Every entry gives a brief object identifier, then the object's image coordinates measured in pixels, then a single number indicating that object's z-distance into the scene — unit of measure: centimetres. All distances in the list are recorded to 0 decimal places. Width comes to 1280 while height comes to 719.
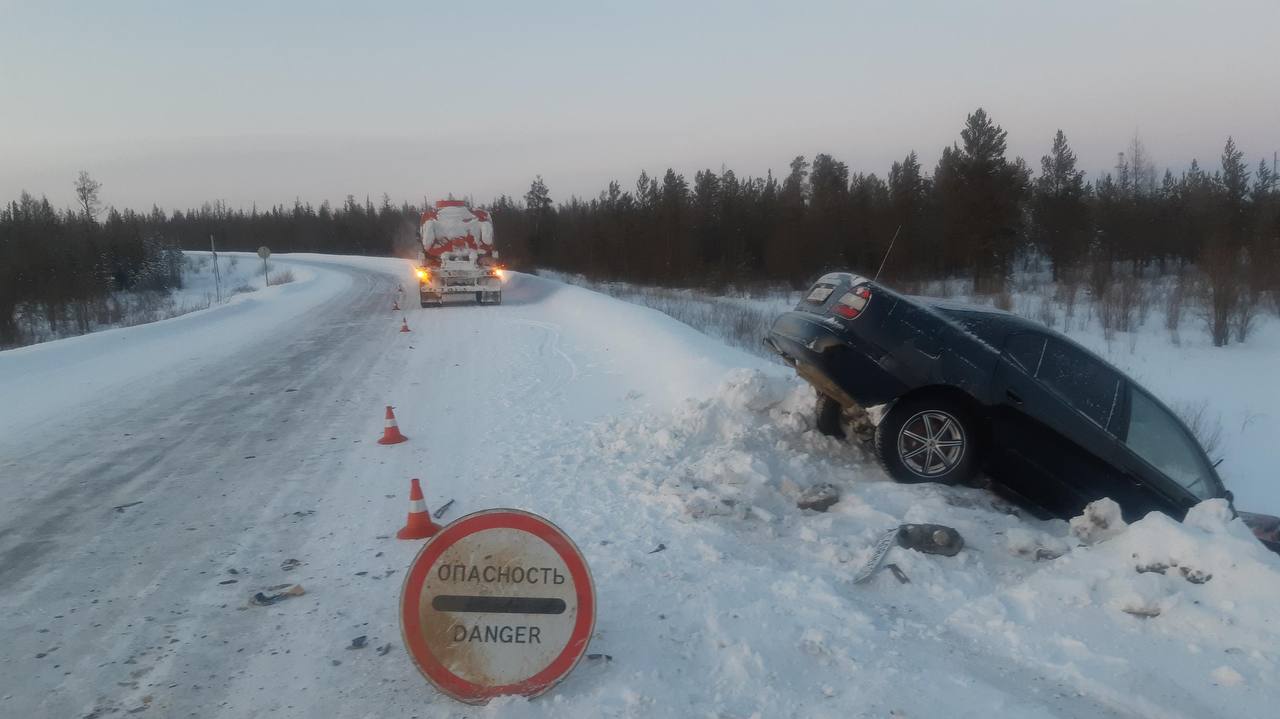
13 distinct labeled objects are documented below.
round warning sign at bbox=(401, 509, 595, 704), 327
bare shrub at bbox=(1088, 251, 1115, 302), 2757
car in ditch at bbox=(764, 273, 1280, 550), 553
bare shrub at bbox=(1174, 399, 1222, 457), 1128
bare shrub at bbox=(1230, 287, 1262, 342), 2145
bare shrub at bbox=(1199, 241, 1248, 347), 2141
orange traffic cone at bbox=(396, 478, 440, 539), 516
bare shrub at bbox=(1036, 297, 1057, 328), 2438
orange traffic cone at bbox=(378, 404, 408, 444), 768
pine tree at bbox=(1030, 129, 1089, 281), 4339
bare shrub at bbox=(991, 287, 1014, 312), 2702
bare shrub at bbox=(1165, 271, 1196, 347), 2305
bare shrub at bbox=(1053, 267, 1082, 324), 2667
